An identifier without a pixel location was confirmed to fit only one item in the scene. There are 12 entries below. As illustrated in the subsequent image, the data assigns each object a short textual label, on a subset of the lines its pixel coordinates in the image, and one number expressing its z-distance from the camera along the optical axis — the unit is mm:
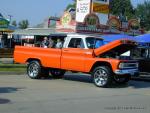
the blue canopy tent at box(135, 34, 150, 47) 16496
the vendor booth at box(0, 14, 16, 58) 22280
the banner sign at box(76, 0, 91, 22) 25711
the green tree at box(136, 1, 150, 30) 60183
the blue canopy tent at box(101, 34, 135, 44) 15142
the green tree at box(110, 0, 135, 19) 63990
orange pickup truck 12087
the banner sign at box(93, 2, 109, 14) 26170
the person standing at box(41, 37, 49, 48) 14449
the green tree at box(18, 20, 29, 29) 82137
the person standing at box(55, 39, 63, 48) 13429
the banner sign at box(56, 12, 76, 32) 19805
